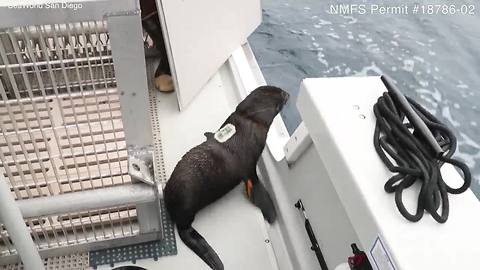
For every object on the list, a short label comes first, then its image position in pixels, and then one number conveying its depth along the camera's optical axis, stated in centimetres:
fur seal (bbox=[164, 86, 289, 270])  139
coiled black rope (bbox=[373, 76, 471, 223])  86
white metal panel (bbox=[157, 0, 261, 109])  169
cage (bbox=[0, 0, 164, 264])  83
